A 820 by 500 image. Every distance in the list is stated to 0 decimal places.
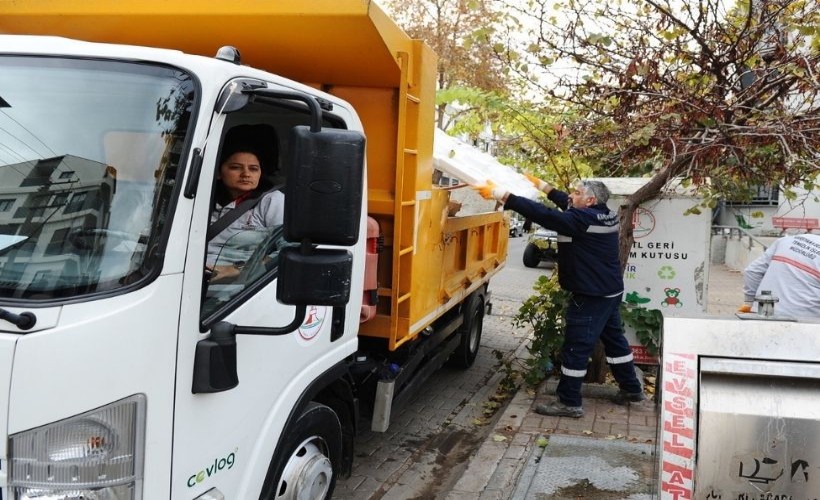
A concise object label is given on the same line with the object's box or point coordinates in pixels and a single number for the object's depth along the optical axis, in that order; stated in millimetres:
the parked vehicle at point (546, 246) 6703
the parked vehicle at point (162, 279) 2131
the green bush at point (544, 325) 6539
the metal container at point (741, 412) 2396
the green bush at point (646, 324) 6801
